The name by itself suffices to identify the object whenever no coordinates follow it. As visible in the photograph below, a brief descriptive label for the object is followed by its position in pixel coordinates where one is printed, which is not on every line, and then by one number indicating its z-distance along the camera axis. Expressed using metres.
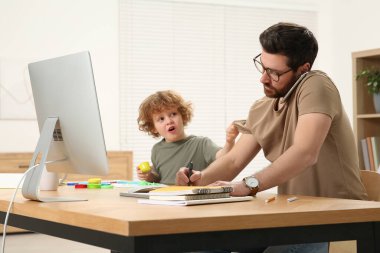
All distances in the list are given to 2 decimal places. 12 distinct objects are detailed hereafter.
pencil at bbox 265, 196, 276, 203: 2.91
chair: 3.41
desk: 2.48
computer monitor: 3.00
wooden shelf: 5.58
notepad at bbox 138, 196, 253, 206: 2.77
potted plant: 5.49
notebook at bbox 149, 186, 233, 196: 2.84
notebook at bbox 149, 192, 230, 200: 2.81
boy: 4.51
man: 3.19
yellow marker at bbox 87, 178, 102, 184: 3.70
